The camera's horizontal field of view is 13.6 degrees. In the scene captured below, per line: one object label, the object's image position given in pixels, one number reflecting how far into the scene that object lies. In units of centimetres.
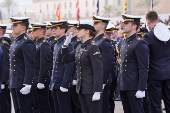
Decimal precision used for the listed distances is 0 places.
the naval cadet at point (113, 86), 1534
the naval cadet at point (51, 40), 1543
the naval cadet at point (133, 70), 1125
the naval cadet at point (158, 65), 1253
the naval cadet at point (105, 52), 1324
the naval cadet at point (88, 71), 1063
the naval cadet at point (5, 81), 1480
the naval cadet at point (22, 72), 1232
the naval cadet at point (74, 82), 1517
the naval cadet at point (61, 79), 1346
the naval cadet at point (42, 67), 1455
